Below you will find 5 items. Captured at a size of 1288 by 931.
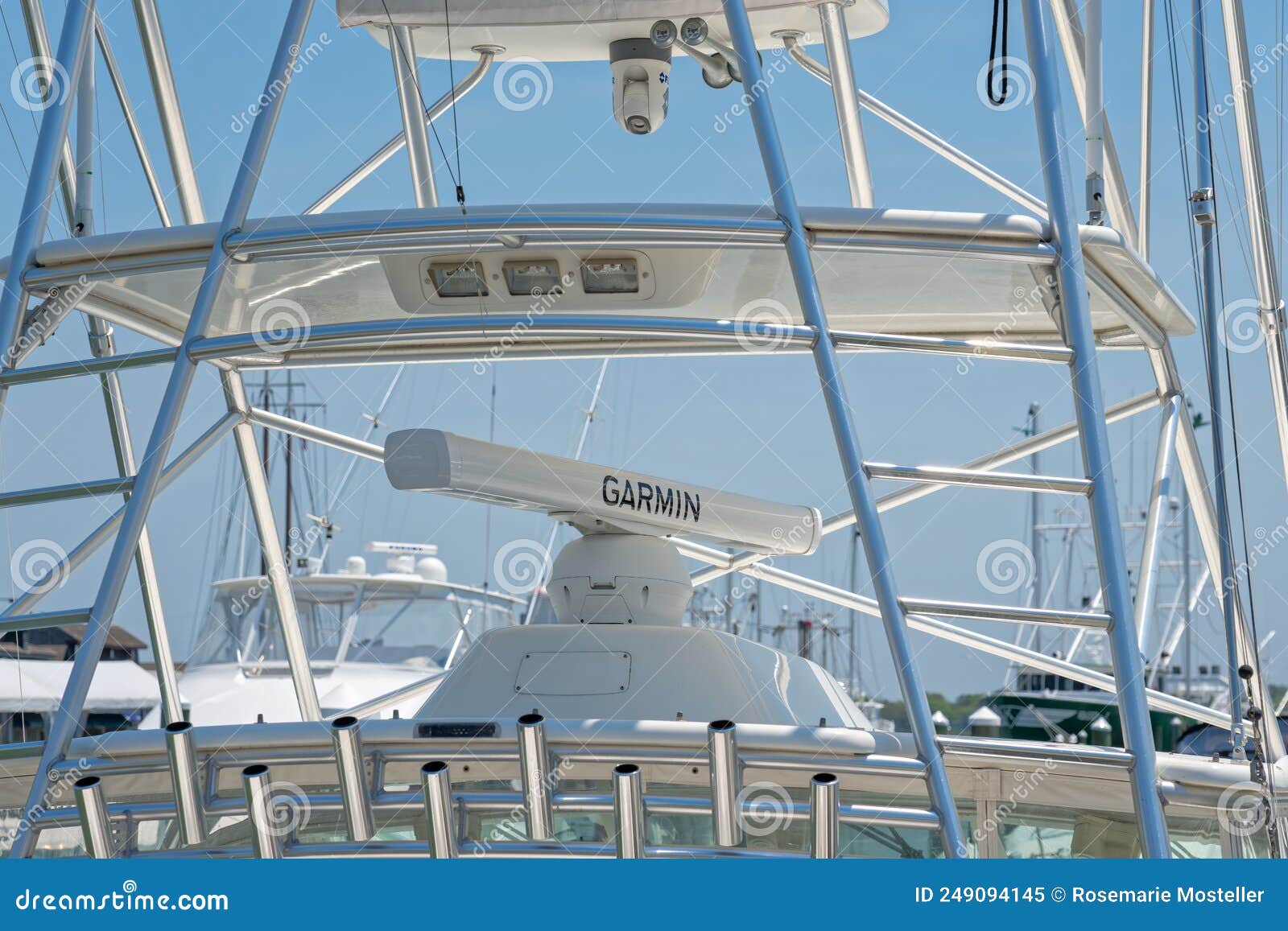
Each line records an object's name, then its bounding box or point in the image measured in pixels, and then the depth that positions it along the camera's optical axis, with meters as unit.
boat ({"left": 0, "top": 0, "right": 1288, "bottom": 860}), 11.14
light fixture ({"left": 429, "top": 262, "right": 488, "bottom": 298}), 14.54
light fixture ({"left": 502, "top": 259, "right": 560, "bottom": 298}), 14.00
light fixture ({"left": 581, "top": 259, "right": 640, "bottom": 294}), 14.39
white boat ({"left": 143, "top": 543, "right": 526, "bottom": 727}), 42.72
